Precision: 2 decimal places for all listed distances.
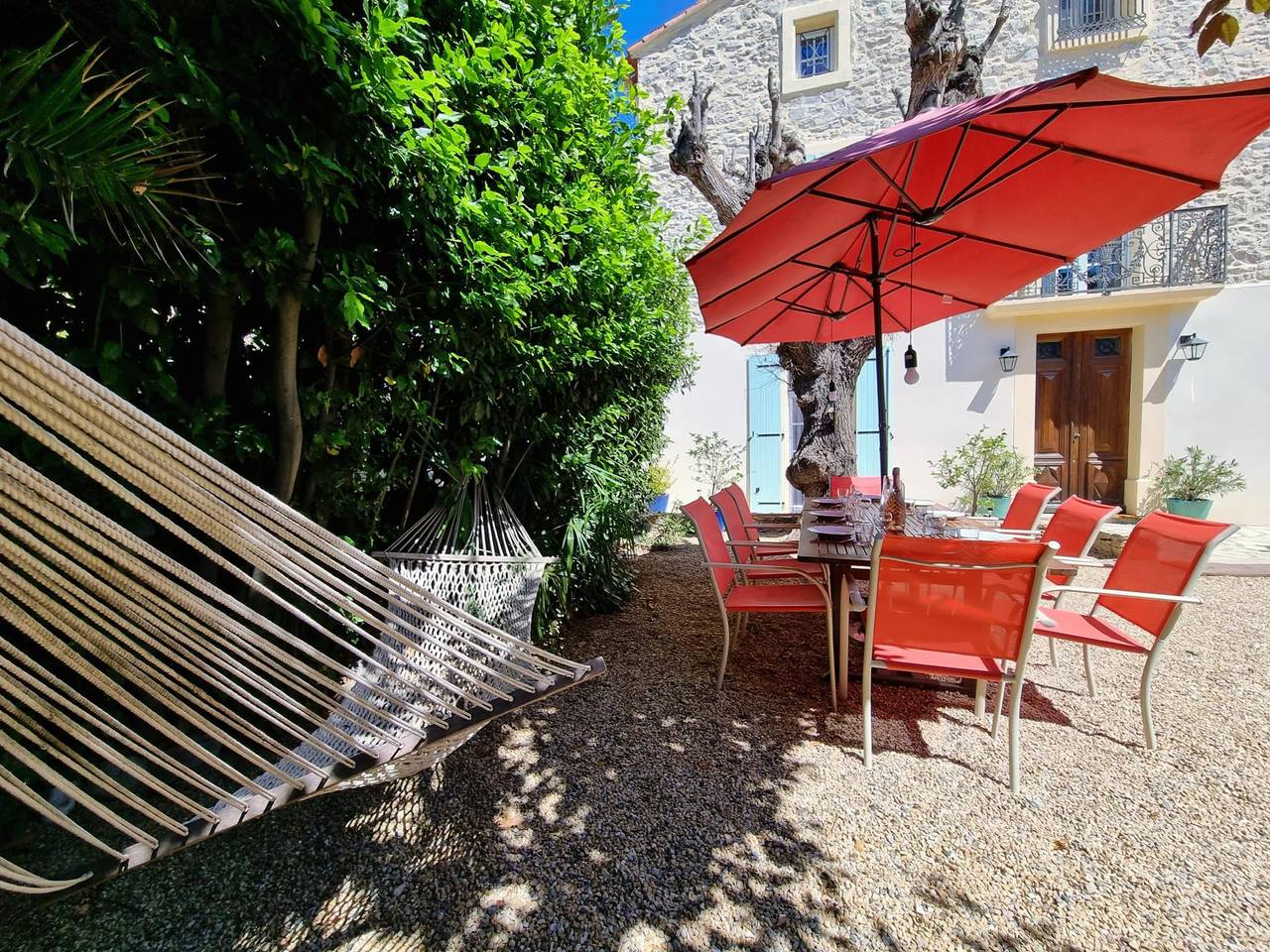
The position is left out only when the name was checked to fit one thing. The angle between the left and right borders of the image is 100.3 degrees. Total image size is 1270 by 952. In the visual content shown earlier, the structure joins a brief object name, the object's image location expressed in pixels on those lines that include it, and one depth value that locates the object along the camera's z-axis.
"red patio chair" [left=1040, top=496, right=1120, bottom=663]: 2.36
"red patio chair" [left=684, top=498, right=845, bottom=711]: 2.27
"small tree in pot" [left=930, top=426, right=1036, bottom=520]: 5.67
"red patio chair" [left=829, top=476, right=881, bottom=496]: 3.86
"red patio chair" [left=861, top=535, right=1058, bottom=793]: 1.61
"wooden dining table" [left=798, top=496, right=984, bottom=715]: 2.03
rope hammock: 0.81
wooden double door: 6.12
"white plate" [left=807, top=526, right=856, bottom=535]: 2.22
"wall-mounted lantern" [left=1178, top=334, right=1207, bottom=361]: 5.61
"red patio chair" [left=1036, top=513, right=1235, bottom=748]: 1.73
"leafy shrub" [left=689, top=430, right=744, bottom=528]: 6.84
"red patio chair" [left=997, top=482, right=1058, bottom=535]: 2.83
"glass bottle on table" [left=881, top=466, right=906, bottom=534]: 2.28
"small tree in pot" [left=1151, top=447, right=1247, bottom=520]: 5.32
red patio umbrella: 1.54
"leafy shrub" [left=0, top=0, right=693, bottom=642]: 1.12
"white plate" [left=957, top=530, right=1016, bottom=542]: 2.24
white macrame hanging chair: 2.08
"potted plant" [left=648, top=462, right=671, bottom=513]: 6.10
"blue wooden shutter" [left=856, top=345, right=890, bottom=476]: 6.22
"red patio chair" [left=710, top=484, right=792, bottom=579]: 2.99
